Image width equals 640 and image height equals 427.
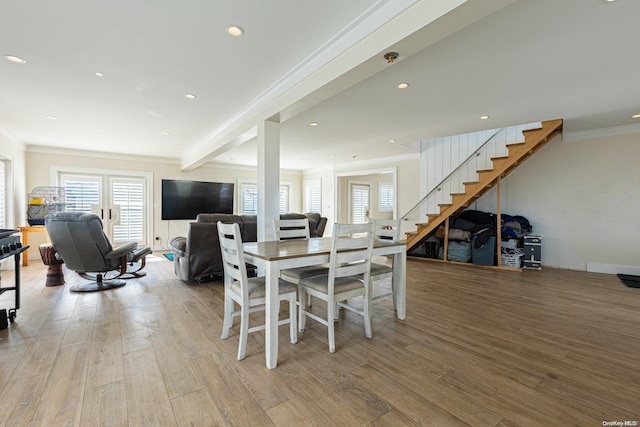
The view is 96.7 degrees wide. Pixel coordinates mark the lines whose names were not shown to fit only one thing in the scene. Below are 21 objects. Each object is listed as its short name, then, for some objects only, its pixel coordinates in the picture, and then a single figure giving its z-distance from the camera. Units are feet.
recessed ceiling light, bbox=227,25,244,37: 7.43
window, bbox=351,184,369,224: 31.68
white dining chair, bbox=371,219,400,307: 9.35
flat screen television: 25.20
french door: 22.09
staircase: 15.23
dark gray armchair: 11.69
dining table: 6.63
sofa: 12.89
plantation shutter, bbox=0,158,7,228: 16.57
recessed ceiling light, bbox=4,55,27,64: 8.84
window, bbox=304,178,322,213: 31.40
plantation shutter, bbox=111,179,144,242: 23.59
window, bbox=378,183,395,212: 33.99
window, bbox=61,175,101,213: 21.91
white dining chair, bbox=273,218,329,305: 8.87
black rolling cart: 8.19
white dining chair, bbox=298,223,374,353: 7.38
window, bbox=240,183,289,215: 29.76
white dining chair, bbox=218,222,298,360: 6.95
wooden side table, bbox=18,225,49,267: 17.25
